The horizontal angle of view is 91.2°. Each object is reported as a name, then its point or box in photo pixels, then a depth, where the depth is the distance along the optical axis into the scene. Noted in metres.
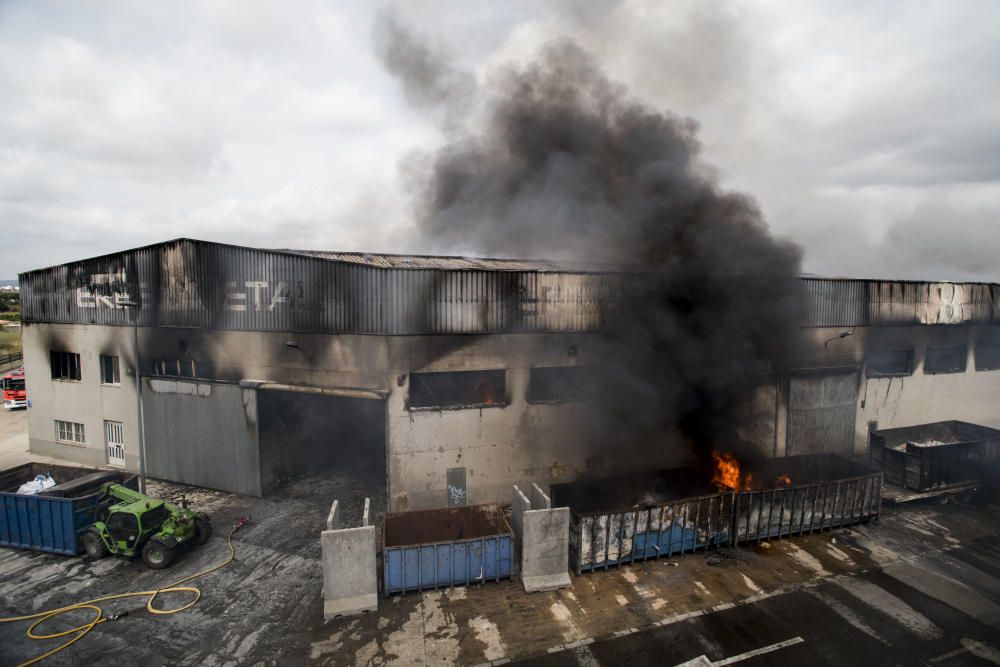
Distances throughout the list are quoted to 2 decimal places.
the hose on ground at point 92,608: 9.19
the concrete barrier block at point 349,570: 9.80
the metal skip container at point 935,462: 14.72
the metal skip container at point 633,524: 11.18
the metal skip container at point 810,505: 12.28
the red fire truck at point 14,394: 26.50
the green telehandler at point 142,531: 11.54
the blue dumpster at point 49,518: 11.91
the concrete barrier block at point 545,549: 10.71
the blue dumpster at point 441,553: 10.31
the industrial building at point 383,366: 13.84
